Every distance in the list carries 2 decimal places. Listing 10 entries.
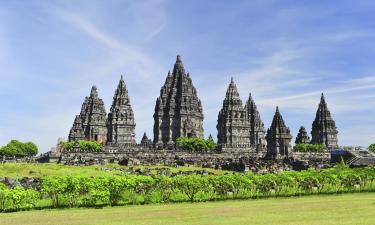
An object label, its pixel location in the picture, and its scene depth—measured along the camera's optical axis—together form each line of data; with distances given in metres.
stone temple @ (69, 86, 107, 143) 152.00
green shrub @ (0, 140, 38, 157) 150.00
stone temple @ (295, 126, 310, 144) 165.38
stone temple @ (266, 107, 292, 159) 128.12
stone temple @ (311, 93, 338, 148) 160.50
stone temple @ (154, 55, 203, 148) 148.75
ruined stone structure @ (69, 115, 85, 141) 149.75
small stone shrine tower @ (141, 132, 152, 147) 167.85
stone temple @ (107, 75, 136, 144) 146.50
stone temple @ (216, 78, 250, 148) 149.38
